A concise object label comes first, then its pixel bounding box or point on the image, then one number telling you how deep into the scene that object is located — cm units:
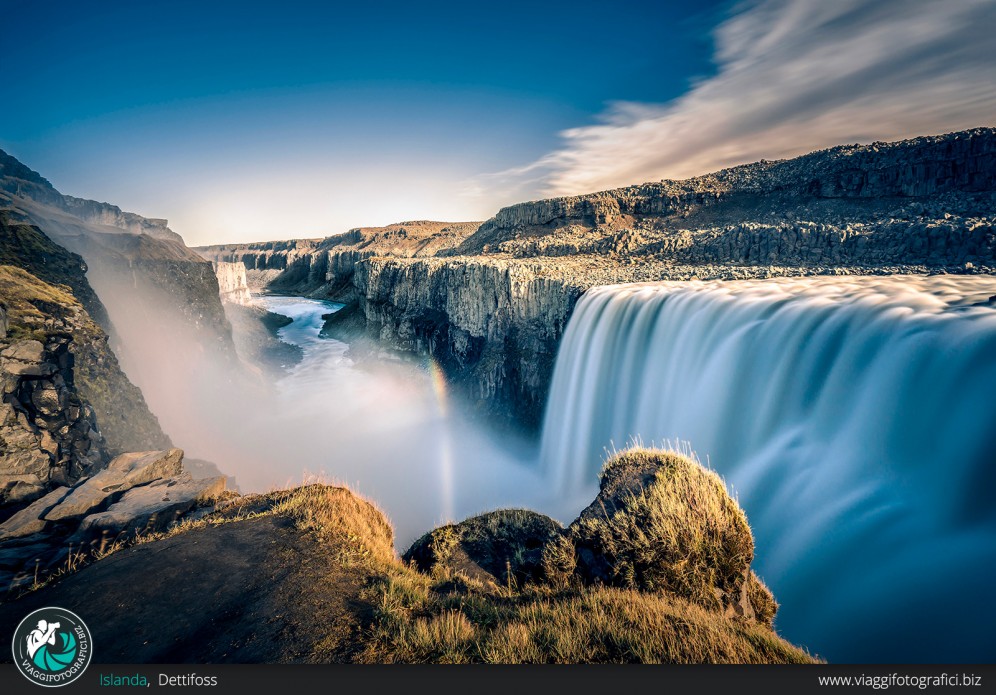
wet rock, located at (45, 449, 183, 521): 793
